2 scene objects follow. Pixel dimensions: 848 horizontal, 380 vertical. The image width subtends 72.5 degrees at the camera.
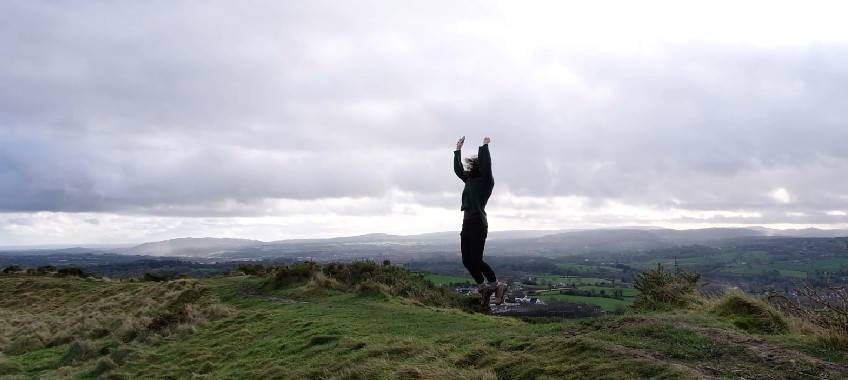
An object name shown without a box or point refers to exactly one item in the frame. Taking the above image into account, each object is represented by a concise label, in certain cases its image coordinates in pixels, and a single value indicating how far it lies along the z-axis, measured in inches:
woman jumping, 456.4
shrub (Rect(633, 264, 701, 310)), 510.6
